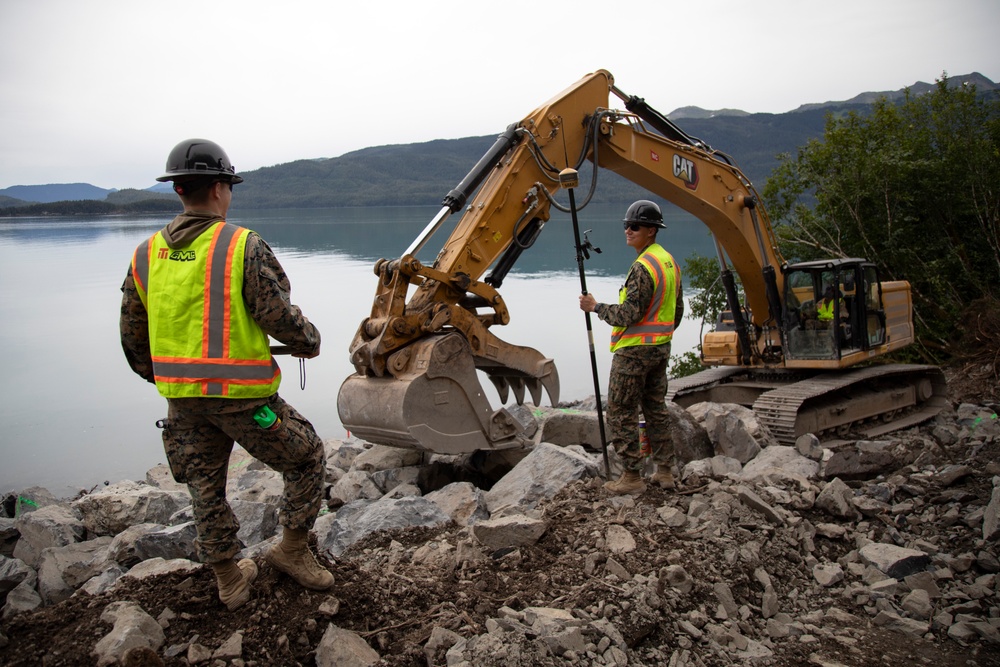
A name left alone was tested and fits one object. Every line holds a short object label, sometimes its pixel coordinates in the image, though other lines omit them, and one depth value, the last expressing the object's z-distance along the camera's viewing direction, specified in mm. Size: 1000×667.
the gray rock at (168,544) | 4707
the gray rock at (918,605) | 4004
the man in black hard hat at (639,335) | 5219
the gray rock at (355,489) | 6402
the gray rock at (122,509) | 5855
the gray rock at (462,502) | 5242
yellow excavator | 5719
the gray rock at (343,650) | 3098
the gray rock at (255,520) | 5219
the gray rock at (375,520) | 4727
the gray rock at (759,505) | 4910
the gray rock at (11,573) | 4608
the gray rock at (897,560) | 4387
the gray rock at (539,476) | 5480
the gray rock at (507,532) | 4348
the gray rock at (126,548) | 4922
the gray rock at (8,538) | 5551
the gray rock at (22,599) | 4355
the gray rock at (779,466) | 5906
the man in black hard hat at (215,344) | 3074
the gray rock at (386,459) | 7000
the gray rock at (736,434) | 6891
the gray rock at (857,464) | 6211
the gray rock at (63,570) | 4695
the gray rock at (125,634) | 3042
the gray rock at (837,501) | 5133
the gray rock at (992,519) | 4605
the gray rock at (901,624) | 3873
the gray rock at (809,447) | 7074
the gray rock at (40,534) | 5430
